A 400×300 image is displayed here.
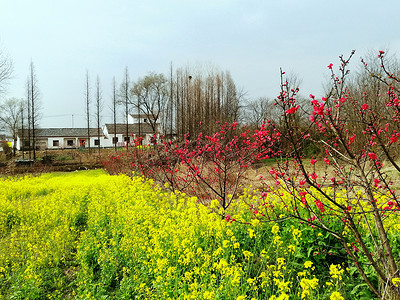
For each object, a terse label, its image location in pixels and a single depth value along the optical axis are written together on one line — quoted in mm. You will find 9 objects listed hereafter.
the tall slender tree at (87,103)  37656
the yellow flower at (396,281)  1997
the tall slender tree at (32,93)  32469
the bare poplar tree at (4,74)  17688
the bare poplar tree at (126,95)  36344
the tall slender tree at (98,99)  38062
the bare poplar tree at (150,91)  35875
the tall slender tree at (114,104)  37534
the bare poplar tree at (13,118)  47781
